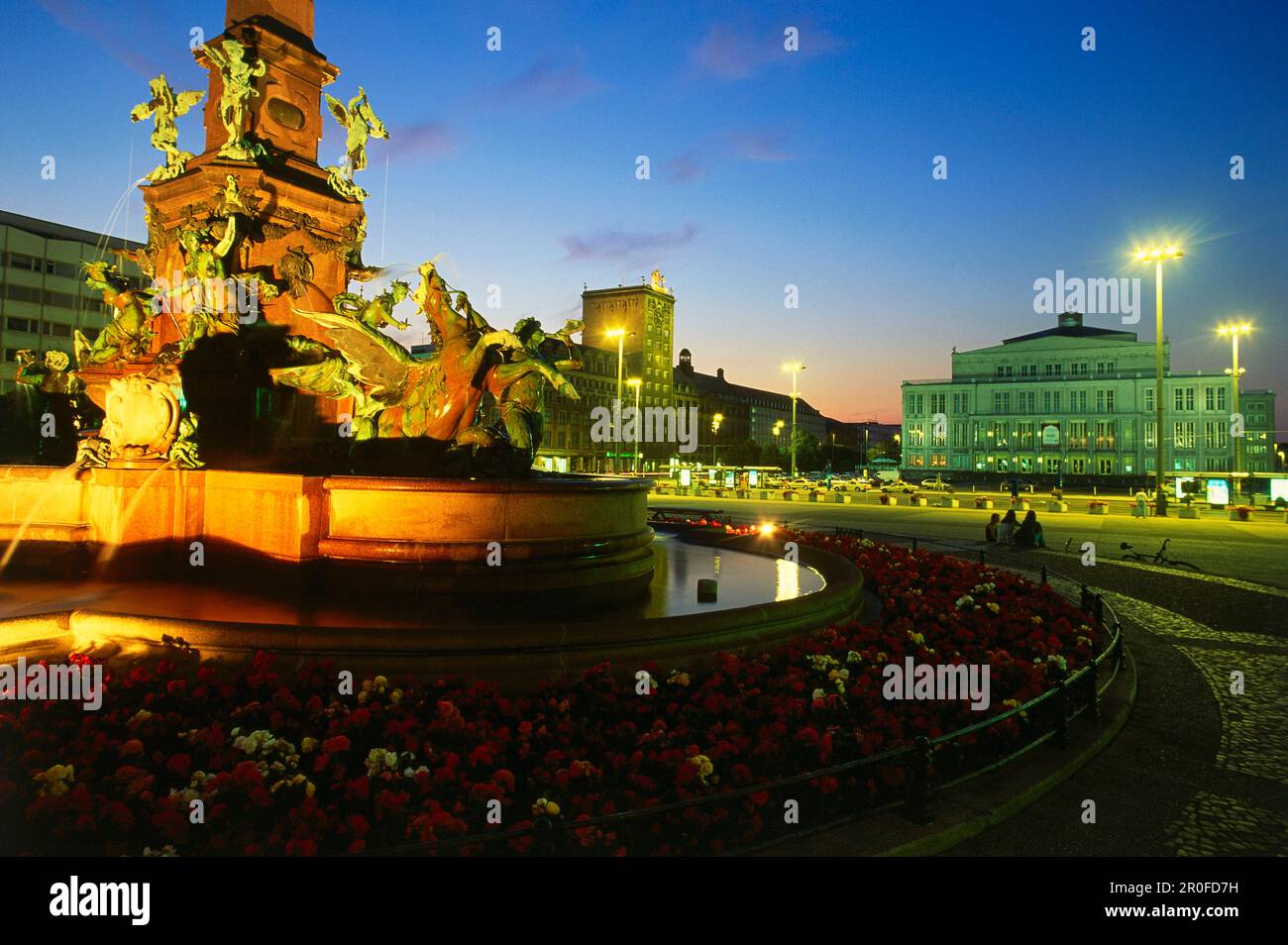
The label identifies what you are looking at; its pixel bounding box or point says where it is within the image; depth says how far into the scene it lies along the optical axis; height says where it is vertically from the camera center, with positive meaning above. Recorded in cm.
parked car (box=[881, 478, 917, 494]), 5903 -212
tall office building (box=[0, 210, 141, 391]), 6181 +1588
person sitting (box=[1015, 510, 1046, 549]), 2081 -207
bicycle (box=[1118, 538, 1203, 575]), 1728 -242
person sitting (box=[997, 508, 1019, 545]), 2194 -206
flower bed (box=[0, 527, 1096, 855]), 375 -179
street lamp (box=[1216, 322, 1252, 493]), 4178 +743
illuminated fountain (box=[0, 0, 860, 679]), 632 -26
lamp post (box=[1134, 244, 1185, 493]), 3284 +926
